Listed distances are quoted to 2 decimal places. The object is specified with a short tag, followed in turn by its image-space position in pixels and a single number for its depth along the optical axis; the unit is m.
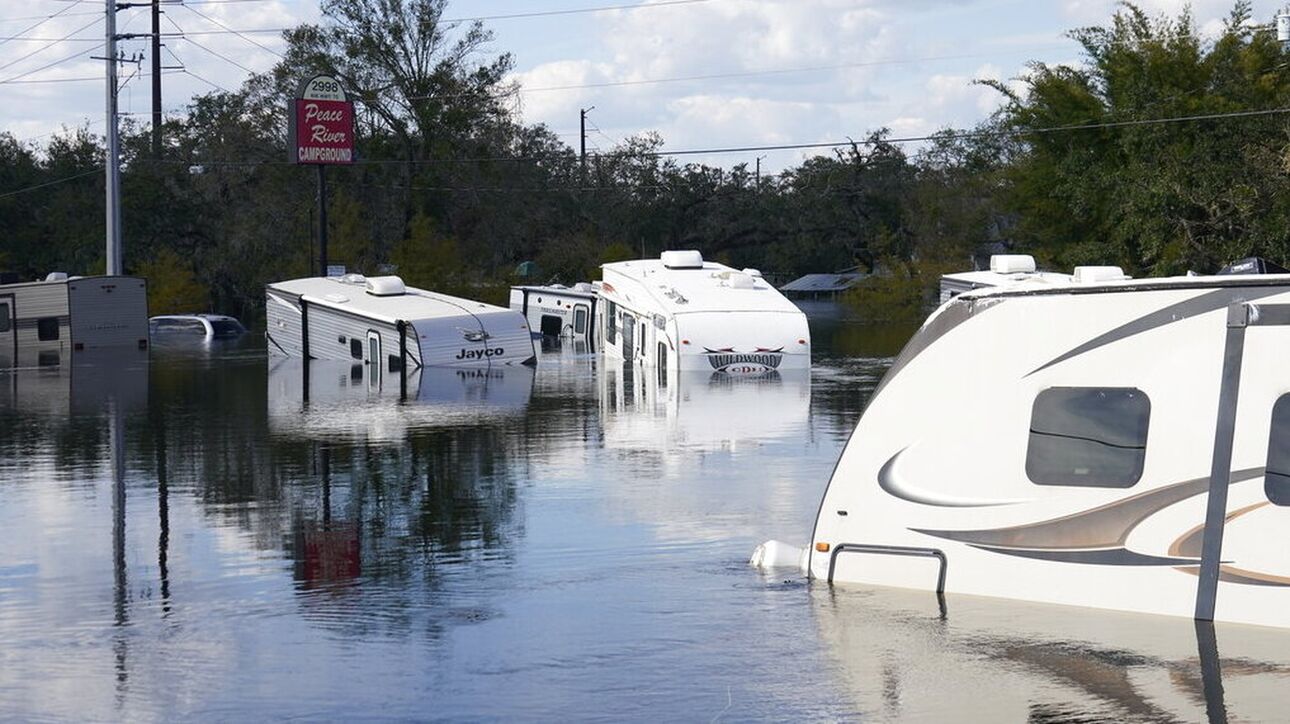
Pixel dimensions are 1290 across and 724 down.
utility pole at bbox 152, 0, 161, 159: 95.01
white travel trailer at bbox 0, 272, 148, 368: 52.53
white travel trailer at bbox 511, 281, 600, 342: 54.03
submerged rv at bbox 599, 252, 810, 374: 36.16
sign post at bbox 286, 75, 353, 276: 56.53
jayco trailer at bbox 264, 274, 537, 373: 40.47
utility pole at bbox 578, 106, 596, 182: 102.00
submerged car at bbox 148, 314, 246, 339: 65.00
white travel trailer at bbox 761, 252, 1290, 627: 9.44
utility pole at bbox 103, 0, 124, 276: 53.19
